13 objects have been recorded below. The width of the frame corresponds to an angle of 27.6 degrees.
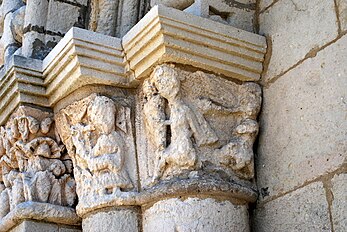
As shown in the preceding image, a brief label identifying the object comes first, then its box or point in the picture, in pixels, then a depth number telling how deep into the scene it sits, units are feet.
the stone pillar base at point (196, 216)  7.23
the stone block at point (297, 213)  7.04
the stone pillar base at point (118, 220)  7.67
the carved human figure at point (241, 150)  7.68
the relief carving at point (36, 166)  8.35
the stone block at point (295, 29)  7.57
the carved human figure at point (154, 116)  7.63
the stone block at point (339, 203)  6.77
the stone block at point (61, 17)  9.41
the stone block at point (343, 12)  7.34
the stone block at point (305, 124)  7.11
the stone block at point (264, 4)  8.48
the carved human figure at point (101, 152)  7.75
